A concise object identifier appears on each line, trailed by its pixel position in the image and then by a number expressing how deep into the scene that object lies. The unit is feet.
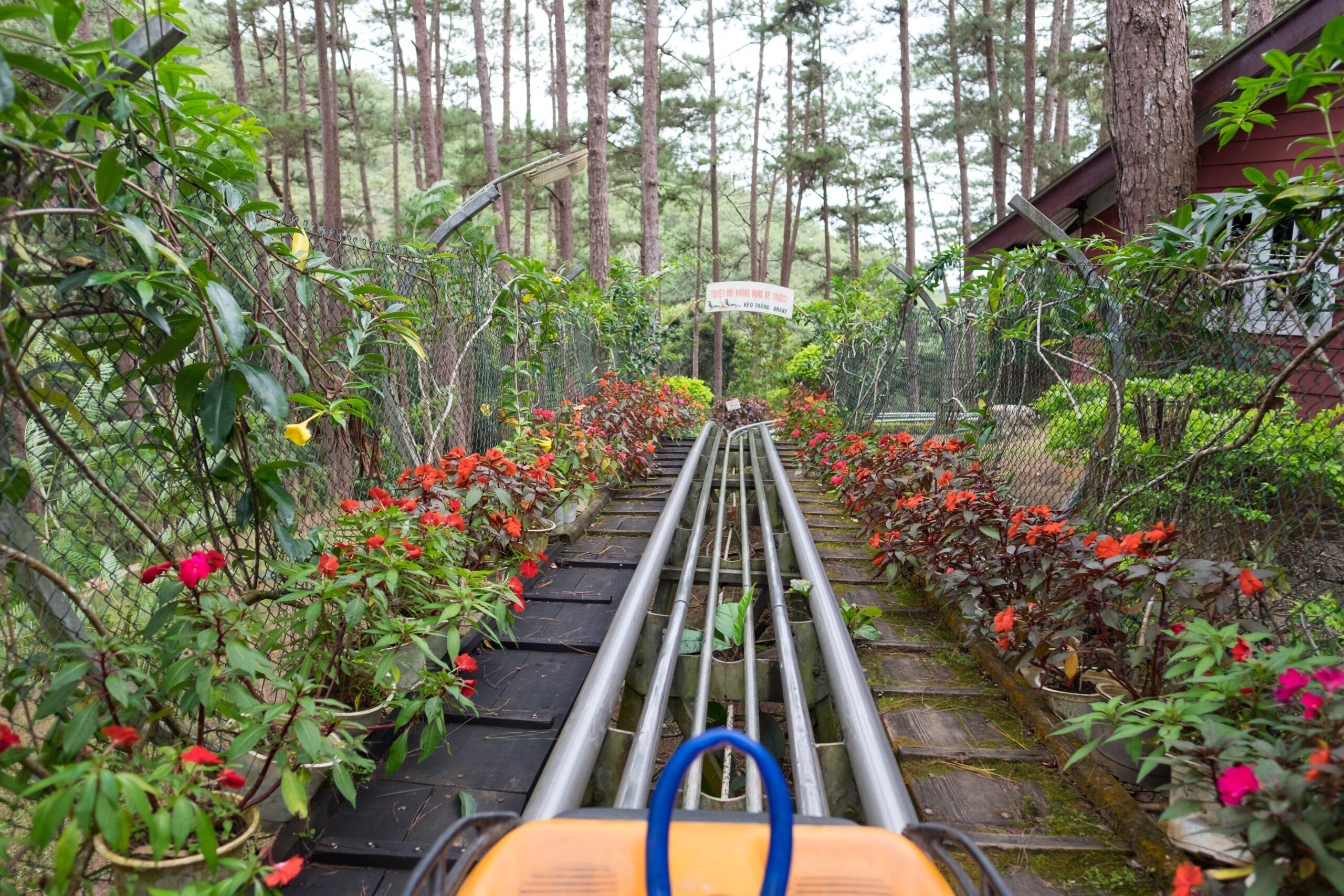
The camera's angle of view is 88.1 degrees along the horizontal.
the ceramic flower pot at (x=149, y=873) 4.25
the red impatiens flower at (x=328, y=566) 5.94
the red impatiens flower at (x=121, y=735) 3.87
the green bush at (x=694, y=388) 42.60
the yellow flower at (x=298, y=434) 5.88
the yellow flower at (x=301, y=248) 7.16
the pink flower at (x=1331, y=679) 3.87
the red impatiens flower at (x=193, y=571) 4.69
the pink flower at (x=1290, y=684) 4.19
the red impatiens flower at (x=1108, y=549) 6.66
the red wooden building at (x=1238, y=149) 17.57
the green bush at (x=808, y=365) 39.24
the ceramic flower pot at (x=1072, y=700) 7.04
